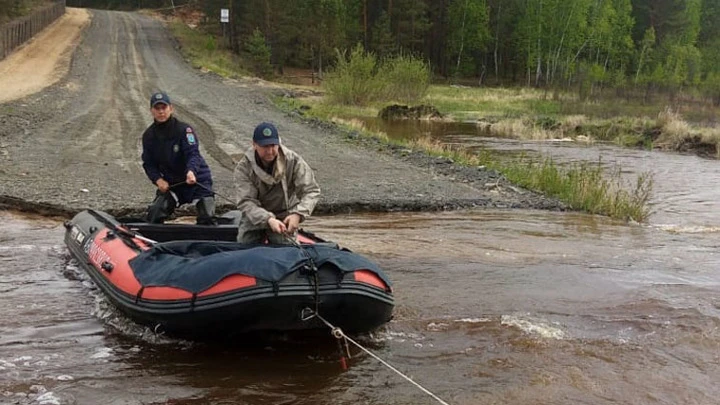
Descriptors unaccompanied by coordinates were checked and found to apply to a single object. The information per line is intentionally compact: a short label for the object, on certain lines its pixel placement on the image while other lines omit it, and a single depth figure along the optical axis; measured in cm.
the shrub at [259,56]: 4151
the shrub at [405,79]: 3525
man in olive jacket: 596
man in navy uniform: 749
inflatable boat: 523
